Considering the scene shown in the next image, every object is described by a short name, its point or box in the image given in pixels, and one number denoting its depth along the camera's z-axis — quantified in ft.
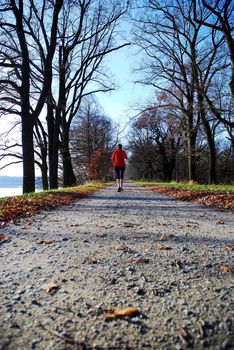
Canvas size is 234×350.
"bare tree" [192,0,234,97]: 45.27
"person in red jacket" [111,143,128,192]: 47.03
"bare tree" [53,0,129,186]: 58.67
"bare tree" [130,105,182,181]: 164.35
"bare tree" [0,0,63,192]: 42.11
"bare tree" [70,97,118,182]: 141.59
